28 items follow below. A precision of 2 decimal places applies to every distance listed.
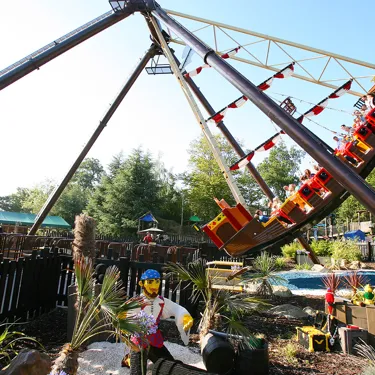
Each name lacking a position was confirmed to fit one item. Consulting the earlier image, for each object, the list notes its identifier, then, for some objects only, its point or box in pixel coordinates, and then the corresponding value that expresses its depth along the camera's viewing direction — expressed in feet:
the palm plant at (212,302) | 11.97
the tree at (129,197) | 101.65
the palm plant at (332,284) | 15.07
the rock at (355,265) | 46.21
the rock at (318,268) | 42.13
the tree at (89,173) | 218.38
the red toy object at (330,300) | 14.47
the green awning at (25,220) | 108.88
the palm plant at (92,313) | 7.64
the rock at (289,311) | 18.30
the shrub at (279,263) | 47.93
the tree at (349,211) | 139.95
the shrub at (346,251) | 50.11
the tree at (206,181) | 114.73
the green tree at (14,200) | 231.32
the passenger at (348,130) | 25.22
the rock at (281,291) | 25.26
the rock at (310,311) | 19.15
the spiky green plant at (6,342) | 10.99
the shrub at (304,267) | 46.02
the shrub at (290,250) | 58.18
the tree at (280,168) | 150.30
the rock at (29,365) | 5.58
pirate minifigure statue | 10.09
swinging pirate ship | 15.01
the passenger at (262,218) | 24.98
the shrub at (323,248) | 55.01
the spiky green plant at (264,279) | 23.52
